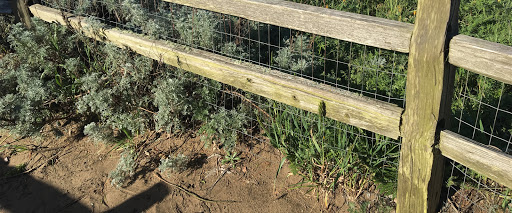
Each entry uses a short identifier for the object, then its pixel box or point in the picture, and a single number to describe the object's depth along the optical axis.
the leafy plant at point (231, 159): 4.45
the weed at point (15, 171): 4.79
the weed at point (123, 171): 4.39
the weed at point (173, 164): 4.38
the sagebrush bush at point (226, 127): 4.50
